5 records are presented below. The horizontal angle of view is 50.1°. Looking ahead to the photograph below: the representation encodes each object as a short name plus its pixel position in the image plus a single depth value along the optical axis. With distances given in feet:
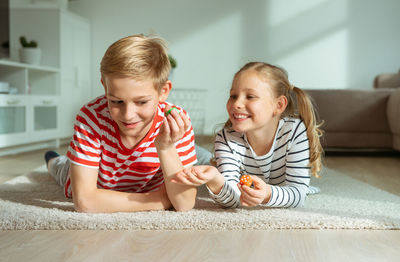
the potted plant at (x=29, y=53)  11.62
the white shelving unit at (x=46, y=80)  10.12
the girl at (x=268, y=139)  4.40
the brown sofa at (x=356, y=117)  10.01
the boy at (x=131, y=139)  3.55
